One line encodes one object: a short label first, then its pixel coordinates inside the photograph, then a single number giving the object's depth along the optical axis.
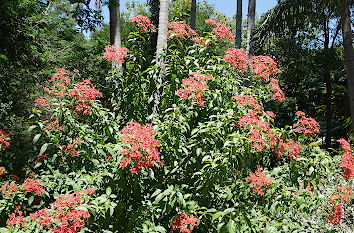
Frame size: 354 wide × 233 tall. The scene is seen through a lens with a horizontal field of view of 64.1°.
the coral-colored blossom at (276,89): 3.42
